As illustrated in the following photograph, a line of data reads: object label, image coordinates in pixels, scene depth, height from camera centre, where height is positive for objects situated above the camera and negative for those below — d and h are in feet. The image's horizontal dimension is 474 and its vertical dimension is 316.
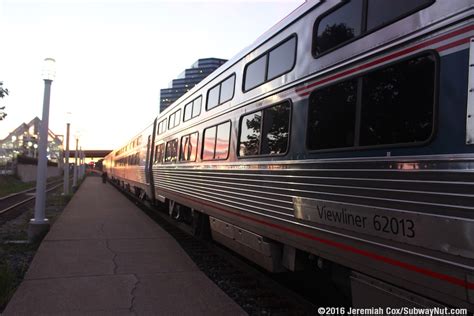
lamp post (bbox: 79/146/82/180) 188.46 +0.25
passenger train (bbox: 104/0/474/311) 10.01 +0.92
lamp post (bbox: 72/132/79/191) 105.91 -1.30
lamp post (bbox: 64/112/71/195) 75.53 -1.32
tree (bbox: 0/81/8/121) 43.47 +6.24
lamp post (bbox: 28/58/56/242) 34.01 -0.30
